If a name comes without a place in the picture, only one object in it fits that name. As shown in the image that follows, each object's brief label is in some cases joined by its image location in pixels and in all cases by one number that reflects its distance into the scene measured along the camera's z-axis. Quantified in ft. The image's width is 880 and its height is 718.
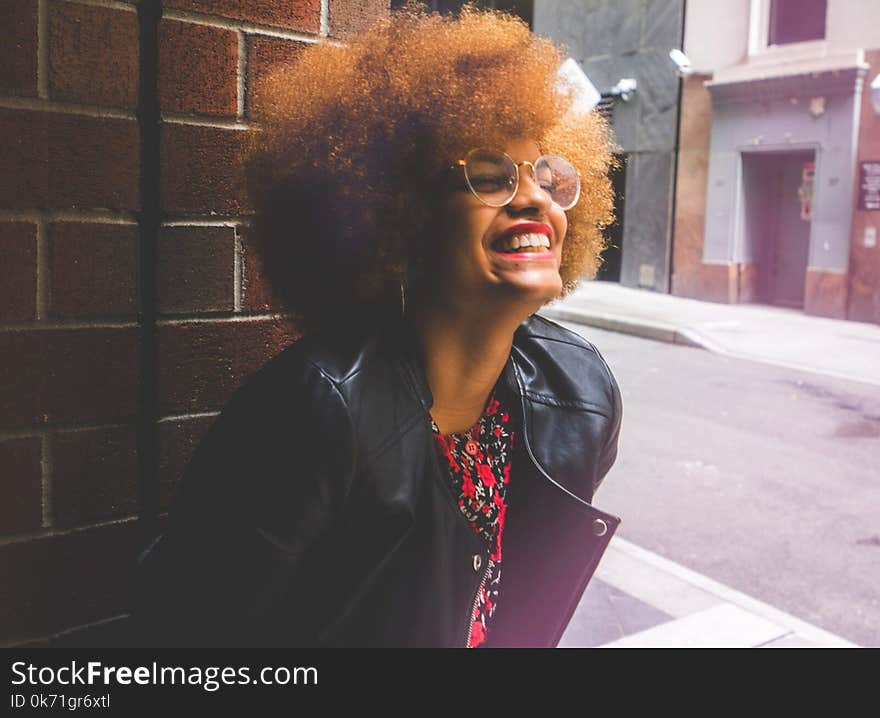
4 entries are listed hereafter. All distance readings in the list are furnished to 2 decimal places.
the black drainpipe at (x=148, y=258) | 5.40
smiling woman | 4.57
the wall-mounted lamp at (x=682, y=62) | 53.01
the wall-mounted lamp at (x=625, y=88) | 56.65
